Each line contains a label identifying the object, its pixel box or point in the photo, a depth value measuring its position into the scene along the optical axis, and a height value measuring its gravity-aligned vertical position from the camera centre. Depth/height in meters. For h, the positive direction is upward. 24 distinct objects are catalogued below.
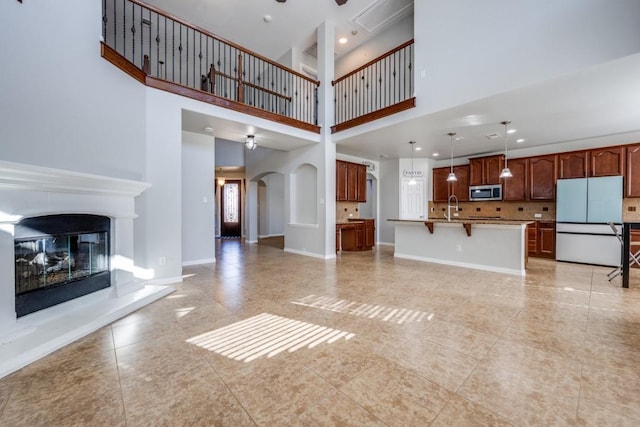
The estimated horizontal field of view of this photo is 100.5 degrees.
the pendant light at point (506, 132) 4.75 +1.56
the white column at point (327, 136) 6.15 +1.75
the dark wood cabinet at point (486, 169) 6.88 +1.08
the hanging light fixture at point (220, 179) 10.89 +1.30
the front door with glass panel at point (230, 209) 11.13 +0.07
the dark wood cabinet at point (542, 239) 5.98 -0.68
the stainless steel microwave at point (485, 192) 6.86 +0.47
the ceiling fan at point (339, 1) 5.27 +4.16
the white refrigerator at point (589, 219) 5.18 -0.19
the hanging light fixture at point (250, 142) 5.52 +1.42
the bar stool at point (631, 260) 4.36 -0.91
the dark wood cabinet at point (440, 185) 7.95 +0.77
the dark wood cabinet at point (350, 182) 7.29 +0.82
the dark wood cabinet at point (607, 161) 5.38 +1.00
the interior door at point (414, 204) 8.23 +0.19
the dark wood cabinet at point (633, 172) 5.25 +0.74
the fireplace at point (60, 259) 2.16 -0.50
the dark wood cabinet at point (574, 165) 5.71 +0.99
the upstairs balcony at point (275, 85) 4.73 +2.96
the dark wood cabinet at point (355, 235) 7.18 -0.70
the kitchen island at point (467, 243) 4.73 -0.67
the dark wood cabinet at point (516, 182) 6.51 +0.70
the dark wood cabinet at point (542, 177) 6.12 +0.76
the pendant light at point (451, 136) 5.40 +1.58
